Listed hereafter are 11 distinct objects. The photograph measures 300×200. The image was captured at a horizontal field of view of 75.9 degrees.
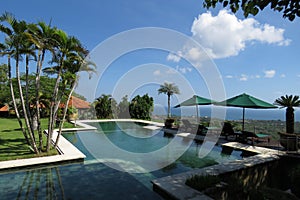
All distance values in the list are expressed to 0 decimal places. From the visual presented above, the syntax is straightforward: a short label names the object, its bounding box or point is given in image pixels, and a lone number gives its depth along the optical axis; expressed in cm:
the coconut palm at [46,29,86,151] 709
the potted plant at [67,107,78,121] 2005
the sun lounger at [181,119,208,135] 1309
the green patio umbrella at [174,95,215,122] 1376
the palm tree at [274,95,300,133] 1009
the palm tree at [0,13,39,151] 655
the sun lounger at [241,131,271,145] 993
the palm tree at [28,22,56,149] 664
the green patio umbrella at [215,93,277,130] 1050
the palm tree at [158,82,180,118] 2577
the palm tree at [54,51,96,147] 762
